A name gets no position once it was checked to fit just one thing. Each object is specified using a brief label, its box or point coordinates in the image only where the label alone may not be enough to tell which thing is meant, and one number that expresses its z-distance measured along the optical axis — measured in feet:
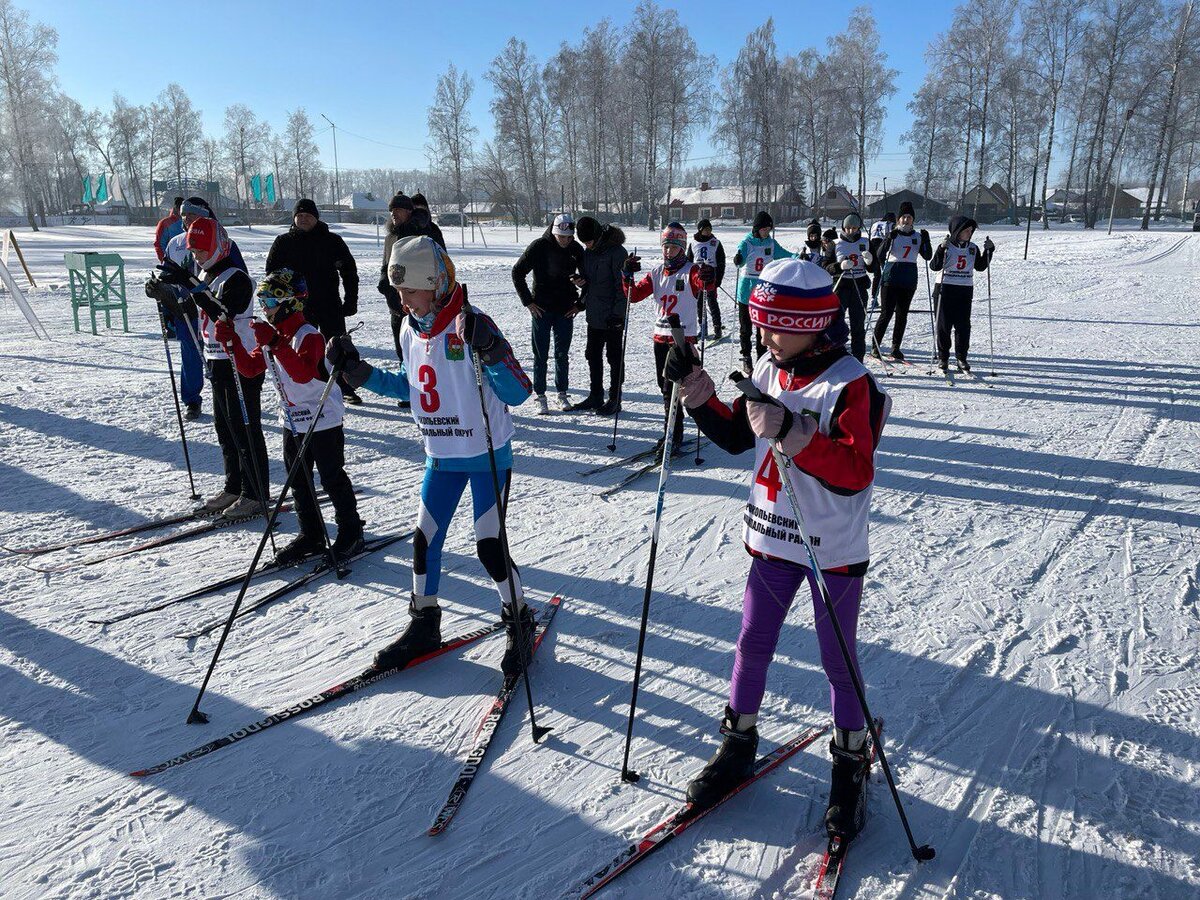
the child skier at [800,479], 7.11
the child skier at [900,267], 30.83
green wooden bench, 36.35
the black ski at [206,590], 12.84
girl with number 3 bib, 10.12
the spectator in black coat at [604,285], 24.39
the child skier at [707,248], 32.91
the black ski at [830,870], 7.50
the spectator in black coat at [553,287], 24.76
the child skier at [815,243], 35.47
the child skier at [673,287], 21.89
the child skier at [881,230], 37.99
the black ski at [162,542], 14.46
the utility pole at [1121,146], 118.52
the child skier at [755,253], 30.55
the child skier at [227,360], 15.81
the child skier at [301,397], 13.60
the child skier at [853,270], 28.25
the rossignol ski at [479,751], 8.59
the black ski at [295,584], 12.46
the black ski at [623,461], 20.22
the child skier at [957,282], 28.76
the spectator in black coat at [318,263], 22.38
